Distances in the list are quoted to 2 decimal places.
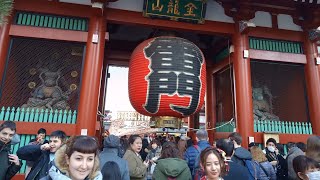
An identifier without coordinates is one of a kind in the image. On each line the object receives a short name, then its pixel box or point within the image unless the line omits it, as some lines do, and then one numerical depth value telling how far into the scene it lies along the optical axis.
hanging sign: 7.00
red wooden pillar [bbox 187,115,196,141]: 10.52
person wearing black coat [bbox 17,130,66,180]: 2.48
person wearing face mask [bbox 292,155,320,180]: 2.06
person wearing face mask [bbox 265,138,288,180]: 3.78
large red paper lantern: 5.61
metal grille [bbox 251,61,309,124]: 7.87
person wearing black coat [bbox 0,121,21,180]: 2.44
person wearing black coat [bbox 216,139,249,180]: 2.65
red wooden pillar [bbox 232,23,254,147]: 6.62
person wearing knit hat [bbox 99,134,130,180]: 2.75
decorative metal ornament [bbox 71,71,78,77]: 8.25
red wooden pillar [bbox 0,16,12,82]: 6.20
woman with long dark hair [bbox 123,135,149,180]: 3.33
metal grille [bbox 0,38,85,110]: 6.90
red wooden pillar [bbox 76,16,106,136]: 5.98
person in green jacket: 2.90
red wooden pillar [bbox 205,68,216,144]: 9.58
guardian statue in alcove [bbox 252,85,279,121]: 7.77
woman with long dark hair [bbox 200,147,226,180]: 2.14
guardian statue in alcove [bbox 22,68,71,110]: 6.79
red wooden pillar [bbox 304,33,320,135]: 7.17
